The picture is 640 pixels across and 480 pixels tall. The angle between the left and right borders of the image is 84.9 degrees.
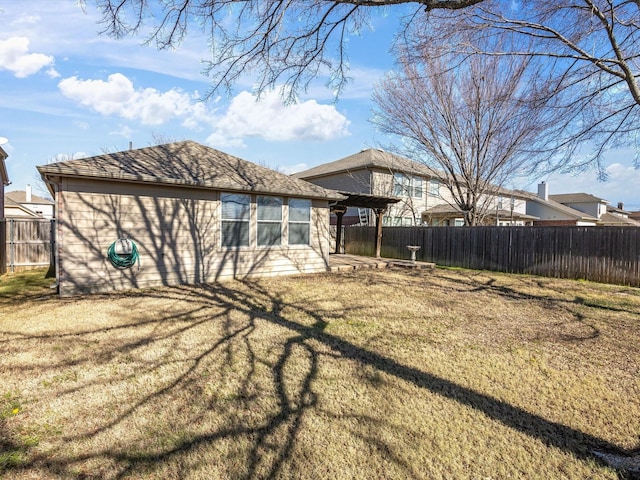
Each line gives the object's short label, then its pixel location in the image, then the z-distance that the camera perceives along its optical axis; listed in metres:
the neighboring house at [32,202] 27.42
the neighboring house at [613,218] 33.91
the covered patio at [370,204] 13.21
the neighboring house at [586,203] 34.34
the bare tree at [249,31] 4.14
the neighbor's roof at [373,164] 19.28
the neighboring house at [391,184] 19.55
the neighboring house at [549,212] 30.22
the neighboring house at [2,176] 14.97
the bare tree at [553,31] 5.71
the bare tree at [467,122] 13.74
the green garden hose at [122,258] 7.65
